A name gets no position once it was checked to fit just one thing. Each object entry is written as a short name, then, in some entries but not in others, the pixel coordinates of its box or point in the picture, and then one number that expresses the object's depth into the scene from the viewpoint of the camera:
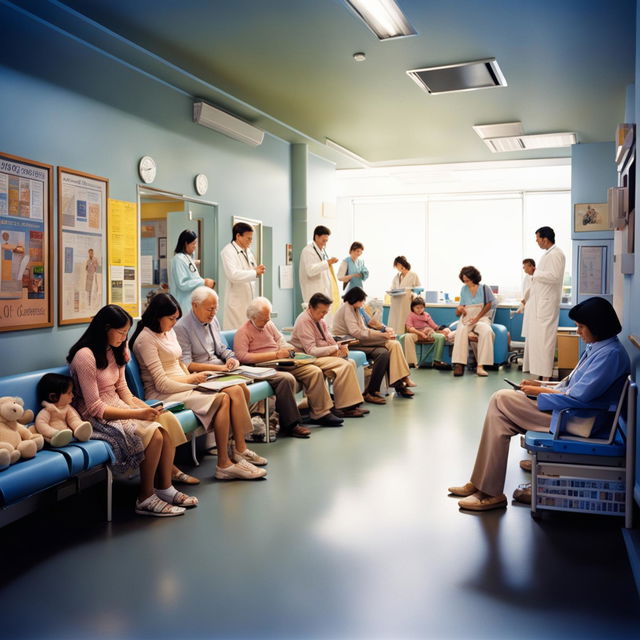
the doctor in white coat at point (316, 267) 7.65
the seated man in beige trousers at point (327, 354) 6.13
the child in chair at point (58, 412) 3.37
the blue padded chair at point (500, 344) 9.58
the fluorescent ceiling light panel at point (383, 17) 4.31
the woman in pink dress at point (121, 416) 3.58
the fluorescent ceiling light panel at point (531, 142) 8.48
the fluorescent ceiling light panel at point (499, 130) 7.82
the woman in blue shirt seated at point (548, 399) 3.38
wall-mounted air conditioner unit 6.31
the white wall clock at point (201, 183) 6.43
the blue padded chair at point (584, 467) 3.34
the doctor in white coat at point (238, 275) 6.49
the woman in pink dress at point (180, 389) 4.28
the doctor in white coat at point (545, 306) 7.74
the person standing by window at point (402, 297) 9.78
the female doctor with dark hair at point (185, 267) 5.80
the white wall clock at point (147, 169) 5.50
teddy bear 3.09
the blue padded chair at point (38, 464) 2.92
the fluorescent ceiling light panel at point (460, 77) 5.62
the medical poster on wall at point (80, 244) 4.64
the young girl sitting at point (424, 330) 9.73
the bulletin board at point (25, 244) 4.13
